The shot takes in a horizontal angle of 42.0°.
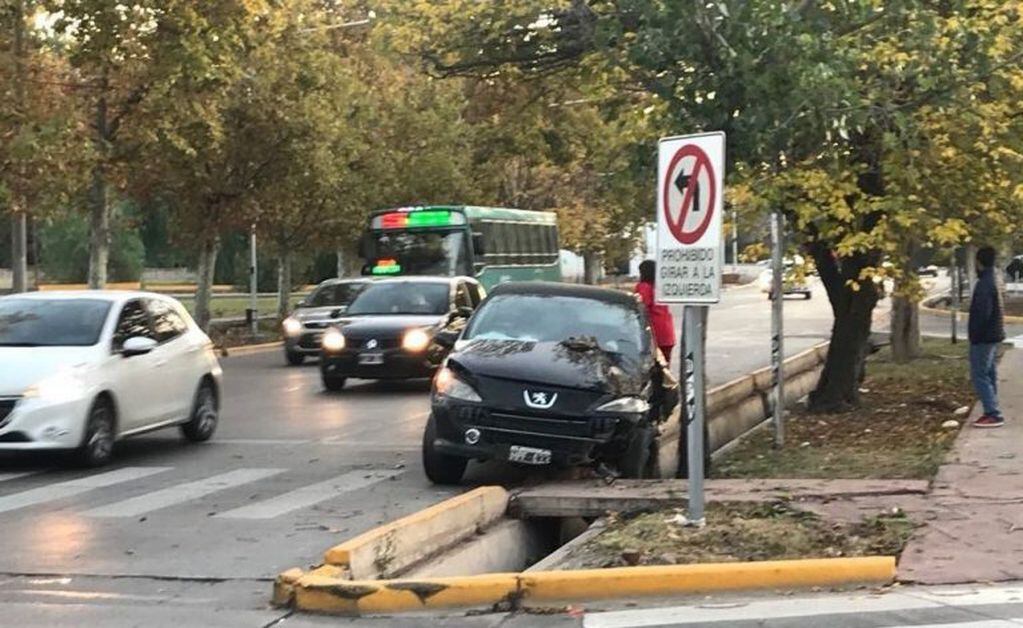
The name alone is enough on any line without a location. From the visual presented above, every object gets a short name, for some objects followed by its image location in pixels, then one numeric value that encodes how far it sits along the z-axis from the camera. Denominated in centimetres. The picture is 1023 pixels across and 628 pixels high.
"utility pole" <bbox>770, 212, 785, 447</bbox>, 1291
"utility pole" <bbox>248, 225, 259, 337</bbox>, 3534
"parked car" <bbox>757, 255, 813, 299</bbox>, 1401
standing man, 1346
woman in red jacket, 1577
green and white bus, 2842
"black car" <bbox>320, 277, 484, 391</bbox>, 1906
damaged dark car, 1058
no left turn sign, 838
